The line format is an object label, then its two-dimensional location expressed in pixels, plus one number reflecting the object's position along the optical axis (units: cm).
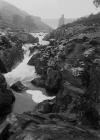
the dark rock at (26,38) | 6732
